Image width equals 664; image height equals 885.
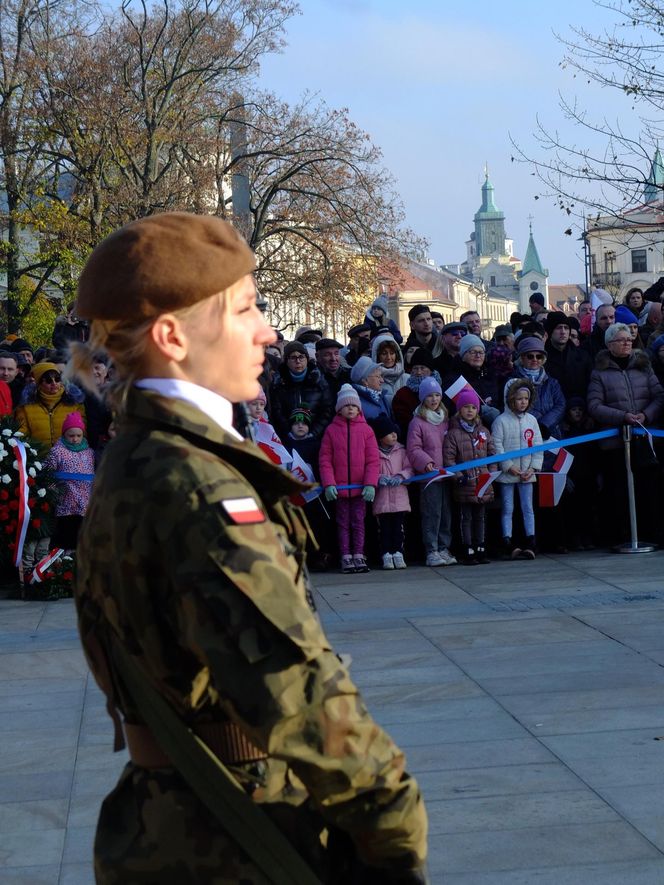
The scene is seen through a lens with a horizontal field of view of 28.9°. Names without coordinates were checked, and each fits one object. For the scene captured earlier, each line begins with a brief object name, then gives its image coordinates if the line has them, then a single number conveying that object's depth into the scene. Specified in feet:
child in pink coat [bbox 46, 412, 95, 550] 36.55
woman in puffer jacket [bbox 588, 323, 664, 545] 41.11
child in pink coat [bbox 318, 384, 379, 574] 39.42
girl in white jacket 40.60
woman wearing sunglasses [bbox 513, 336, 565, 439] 41.78
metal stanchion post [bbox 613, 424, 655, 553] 40.63
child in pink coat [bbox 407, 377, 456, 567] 40.19
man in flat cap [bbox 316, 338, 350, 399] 42.75
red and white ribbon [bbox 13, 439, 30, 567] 35.70
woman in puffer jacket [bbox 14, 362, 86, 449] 38.19
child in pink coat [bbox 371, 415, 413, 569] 39.88
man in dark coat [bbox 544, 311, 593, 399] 43.24
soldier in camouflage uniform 6.03
